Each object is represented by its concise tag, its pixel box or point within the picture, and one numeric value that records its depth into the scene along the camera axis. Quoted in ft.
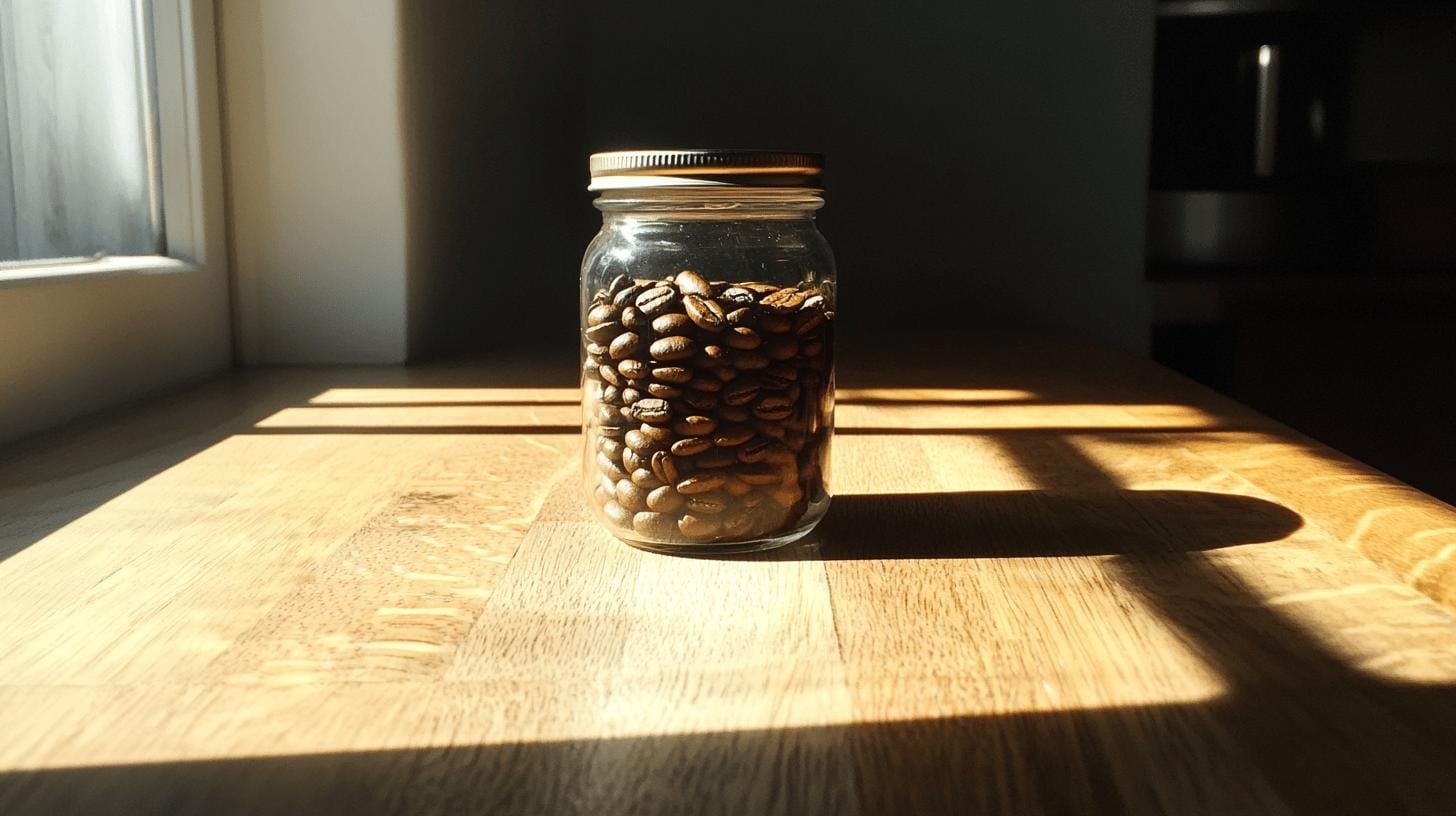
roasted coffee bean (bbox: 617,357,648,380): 2.15
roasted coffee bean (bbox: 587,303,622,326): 2.20
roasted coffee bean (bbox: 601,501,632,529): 2.24
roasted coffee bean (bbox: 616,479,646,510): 2.20
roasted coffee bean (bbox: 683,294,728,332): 2.09
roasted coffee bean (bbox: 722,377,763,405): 2.11
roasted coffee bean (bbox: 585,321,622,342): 2.20
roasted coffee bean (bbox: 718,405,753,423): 2.11
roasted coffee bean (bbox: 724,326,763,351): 2.10
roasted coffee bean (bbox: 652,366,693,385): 2.10
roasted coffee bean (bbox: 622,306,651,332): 2.15
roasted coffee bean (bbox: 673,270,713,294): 2.13
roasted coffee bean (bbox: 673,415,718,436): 2.10
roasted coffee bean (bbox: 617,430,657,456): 2.15
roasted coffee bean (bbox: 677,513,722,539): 2.17
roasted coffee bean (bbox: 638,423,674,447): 2.13
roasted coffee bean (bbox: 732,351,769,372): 2.11
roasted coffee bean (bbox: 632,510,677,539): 2.18
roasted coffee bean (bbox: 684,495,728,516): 2.15
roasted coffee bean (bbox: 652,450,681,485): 2.13
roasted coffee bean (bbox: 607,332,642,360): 2.15
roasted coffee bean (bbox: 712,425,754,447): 2.11
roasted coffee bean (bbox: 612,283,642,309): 2.18
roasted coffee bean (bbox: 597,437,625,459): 2.23
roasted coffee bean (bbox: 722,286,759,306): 2.12
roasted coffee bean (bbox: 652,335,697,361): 2.09
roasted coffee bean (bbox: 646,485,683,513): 2.16
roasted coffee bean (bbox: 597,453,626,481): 2.23
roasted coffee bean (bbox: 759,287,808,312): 2.15
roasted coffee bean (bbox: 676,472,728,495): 2.13
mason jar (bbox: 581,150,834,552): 2.11
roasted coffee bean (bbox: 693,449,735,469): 2.12
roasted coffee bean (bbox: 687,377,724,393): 2.10
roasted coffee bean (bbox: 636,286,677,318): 2.13
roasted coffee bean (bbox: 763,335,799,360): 2.14
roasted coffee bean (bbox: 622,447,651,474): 2.17
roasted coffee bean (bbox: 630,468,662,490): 2.16
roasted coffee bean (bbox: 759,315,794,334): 2.13
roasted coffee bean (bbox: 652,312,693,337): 2.11
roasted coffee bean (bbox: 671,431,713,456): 2.10
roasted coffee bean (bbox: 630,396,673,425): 2.12
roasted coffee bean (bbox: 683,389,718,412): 2.11
